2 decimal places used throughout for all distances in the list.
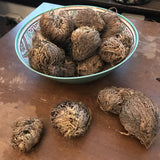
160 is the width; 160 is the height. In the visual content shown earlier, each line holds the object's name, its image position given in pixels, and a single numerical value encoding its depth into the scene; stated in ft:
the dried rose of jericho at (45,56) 1.70
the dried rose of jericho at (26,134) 1.49
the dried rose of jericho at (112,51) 1.79
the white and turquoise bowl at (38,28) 1.73
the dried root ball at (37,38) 1.85
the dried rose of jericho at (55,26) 1.87
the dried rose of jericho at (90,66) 1.85
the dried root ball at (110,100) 1.67
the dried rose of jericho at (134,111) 1.47
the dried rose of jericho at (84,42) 1.77
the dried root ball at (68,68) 1.84
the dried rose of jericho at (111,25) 2.06
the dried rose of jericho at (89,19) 2.00
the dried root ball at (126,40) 1.97
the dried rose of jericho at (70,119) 1.55
